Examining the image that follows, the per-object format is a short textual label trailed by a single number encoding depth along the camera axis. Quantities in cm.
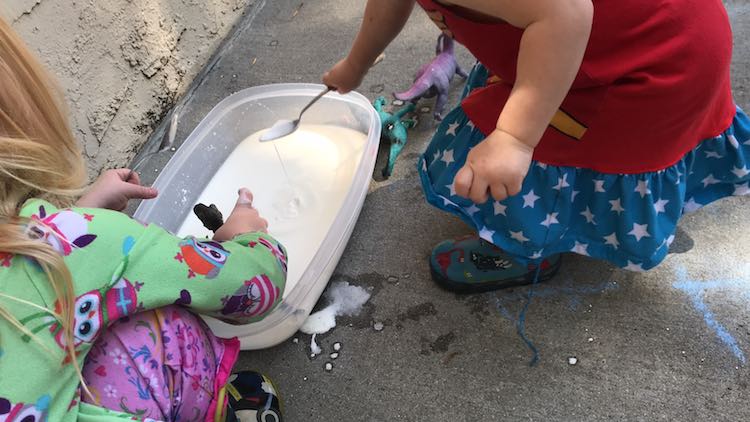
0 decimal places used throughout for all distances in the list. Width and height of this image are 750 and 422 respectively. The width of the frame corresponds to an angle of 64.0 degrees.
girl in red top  66
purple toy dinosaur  130
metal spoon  128
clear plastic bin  96
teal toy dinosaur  126
